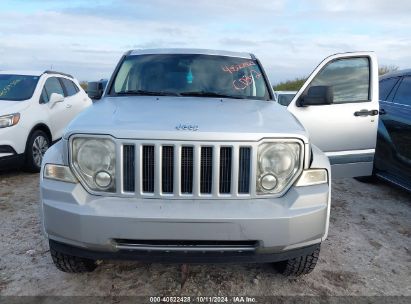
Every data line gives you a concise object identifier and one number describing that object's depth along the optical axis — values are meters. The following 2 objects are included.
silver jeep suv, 2.54
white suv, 6.05
